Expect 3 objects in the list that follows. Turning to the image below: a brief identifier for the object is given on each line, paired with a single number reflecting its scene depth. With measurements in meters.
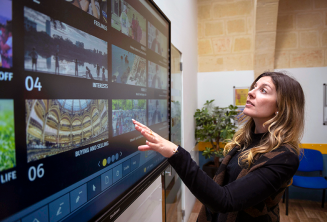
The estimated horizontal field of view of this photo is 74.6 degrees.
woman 1.00
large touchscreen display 0.53
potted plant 3.89
